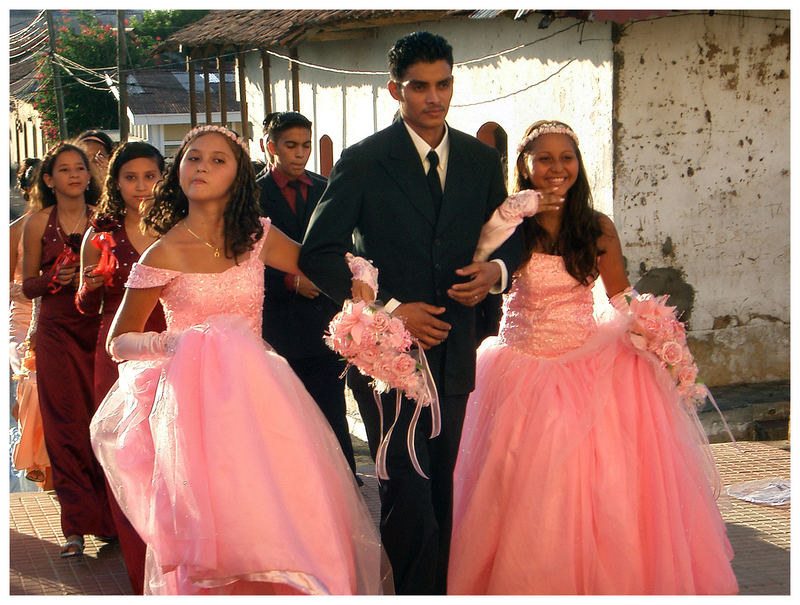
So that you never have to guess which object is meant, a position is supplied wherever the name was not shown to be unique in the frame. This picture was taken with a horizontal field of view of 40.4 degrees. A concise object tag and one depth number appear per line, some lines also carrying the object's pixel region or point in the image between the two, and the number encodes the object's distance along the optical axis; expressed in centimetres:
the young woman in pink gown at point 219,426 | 414
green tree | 3581
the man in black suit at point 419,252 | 434
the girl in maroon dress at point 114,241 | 559
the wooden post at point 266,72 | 1698
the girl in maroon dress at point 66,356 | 611
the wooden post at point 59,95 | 2761
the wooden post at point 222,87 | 1894
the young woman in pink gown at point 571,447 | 455
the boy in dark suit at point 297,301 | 673
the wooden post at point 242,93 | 1923
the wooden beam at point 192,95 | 2035
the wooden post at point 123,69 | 2494
